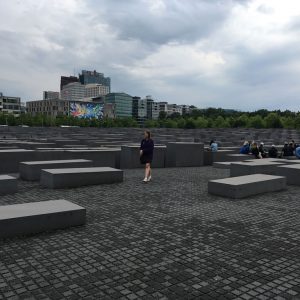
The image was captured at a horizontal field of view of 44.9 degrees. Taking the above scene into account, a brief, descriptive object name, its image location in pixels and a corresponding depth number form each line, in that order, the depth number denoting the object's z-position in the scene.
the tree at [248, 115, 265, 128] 105.88
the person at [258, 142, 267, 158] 20.36
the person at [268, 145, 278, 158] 20.62
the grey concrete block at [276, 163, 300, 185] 12.16
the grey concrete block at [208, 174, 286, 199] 9.59
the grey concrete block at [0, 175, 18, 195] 9.49
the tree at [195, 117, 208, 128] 121.75
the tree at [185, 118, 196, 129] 122.69
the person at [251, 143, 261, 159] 19.34
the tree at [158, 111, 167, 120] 185.05
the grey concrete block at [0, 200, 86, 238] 6.00
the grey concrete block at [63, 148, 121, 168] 15.62
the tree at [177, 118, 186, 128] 128.62
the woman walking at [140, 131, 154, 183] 12.16
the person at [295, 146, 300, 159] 19.72
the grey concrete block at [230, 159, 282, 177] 13.23
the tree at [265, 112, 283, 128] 102.06
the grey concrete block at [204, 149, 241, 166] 19.56
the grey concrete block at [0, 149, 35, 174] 13.95
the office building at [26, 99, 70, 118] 170.62
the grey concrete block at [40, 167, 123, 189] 10.49
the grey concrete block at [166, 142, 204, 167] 17.94
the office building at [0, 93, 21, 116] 161.23
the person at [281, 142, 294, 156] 21.58
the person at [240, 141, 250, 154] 20.34
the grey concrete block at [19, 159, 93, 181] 11.98
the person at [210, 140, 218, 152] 20.27
